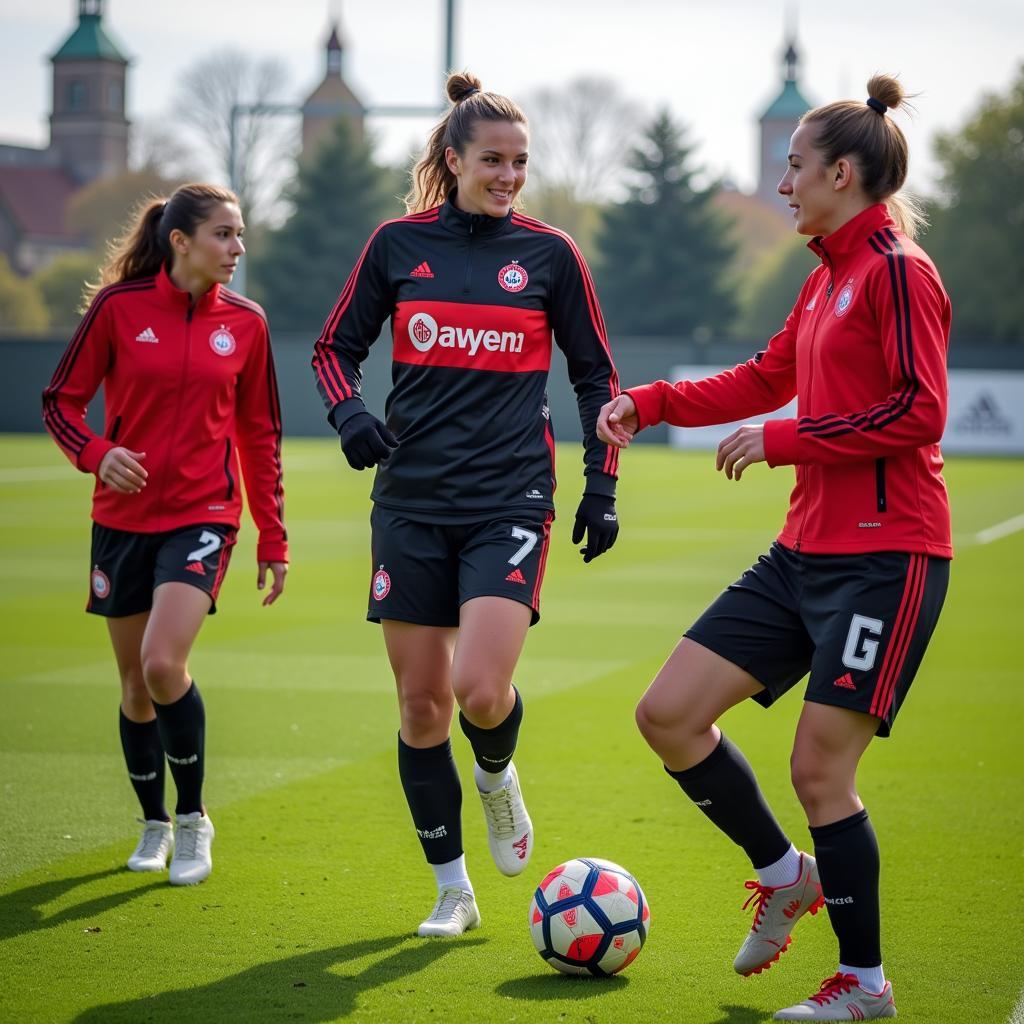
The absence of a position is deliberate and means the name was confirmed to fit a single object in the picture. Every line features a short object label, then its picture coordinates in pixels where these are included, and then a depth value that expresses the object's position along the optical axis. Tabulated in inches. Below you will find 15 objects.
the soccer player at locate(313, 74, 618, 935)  188.9
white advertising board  1433.3
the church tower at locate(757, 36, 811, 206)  5605.3
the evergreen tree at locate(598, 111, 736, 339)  2305.6
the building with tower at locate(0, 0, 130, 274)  4749.0
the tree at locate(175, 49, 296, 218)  2413.9
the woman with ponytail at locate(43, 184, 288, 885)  215.6
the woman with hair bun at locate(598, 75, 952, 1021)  156.5
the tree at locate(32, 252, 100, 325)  2716.5
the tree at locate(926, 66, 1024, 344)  2279.8
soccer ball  174.6
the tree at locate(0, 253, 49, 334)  2699.3
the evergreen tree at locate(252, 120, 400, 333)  2279.8
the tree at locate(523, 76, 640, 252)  2687.0
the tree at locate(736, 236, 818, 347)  2549.2
